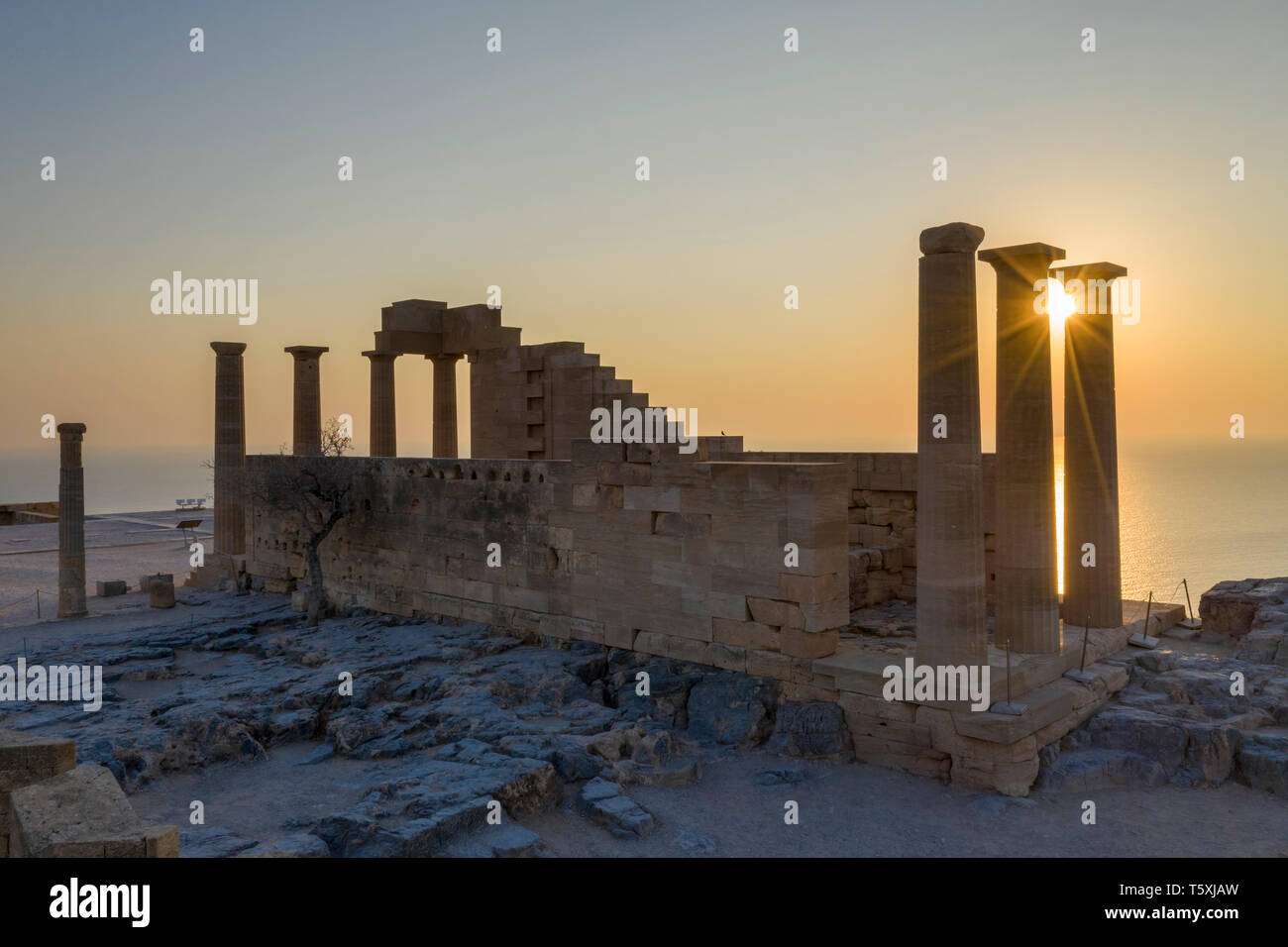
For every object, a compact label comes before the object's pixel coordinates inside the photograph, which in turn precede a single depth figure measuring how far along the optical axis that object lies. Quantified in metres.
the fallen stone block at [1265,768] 9.67
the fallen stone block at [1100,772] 9.63
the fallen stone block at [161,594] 20.30
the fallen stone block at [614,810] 8.30
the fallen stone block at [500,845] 7.53
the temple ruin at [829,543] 9.81
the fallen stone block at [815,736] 10.16
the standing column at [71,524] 21.89
